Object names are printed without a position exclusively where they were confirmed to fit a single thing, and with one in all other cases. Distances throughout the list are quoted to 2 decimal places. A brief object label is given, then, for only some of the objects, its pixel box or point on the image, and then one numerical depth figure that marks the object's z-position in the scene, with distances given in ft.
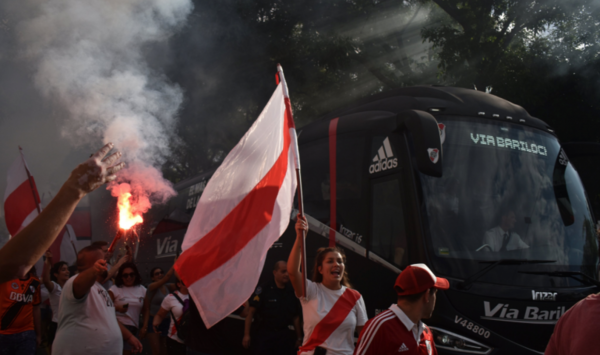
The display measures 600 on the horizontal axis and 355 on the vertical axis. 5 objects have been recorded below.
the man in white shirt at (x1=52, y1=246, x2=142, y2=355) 13.24
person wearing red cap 8.43
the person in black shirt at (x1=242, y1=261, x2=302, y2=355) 19.77
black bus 14.76
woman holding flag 12.78
